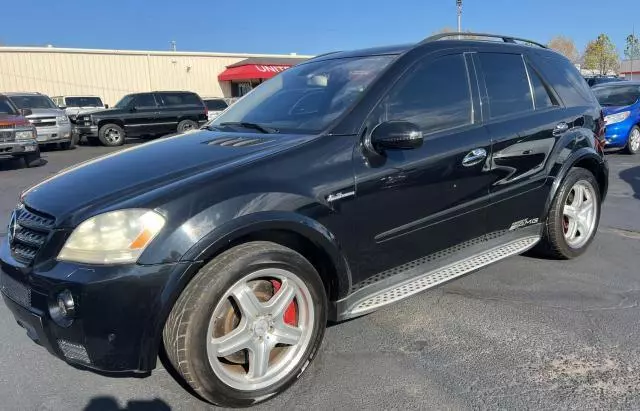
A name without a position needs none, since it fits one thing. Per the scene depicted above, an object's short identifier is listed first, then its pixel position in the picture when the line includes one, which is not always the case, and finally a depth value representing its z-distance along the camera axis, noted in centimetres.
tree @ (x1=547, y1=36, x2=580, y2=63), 8838
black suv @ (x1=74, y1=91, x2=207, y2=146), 1786
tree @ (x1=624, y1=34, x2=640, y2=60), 6879
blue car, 1119
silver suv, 1566
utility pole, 3312
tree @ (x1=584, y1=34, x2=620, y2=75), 6956
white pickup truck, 2164
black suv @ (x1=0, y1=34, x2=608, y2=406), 234
